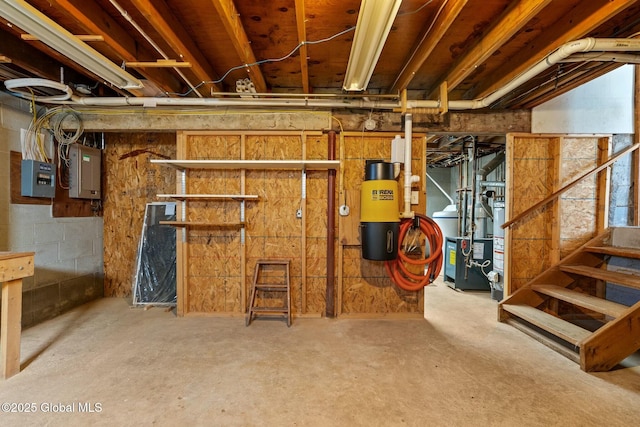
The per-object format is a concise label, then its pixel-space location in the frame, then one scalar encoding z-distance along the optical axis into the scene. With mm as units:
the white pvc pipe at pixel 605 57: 2059
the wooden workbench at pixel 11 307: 1938
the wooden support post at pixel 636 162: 3166
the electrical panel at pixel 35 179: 2891
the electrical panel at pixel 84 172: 3363
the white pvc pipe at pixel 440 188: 6548
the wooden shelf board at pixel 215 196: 2922
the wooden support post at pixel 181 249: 3203
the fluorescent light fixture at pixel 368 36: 1615
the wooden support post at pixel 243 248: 3200
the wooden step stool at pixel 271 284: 2979
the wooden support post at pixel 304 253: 3197
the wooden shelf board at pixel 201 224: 2984
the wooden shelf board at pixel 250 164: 2777
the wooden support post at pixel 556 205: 3230
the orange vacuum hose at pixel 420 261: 3059
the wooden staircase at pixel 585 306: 2109
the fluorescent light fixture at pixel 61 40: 1645
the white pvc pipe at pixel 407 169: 3039
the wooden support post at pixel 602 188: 3213
